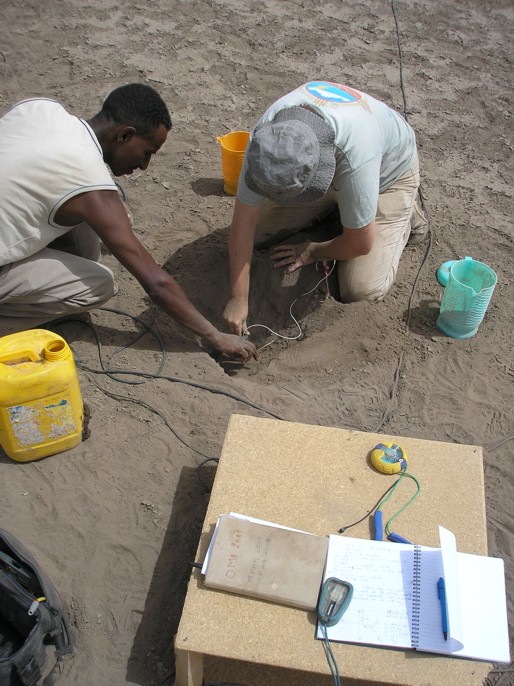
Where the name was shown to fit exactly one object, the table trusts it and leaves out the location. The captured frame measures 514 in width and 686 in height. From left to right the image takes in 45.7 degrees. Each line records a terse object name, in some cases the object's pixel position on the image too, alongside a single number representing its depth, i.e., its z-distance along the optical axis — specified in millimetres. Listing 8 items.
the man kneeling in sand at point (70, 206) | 2635
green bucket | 3281
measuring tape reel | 2227
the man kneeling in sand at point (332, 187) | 2639
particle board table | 1770
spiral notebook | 1795
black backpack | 1914
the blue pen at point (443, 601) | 1796
